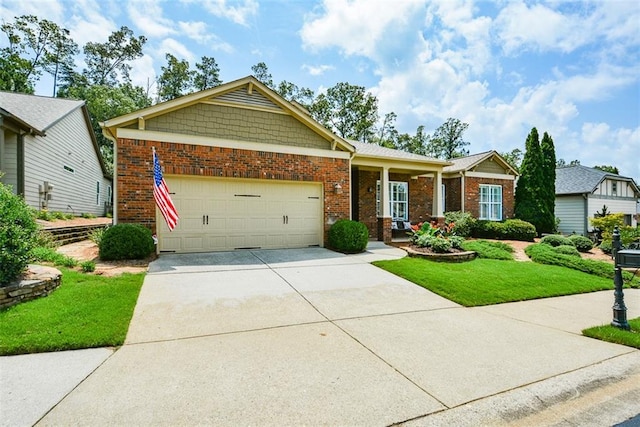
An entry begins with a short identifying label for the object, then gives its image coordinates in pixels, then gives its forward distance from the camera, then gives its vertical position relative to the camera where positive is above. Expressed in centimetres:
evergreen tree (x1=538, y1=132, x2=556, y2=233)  1755 +134
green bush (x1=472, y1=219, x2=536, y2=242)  1509 -104
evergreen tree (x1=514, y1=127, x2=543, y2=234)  1753 +138
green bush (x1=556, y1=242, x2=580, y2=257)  1138 -153
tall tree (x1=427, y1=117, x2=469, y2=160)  4091 +866
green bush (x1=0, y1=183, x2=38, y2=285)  466 -37
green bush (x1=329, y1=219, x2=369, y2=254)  1003 -87
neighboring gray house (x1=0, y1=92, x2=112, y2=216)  1151 +255
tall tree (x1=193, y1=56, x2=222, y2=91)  3328 +1461
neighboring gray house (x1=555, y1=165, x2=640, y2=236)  2084 +79
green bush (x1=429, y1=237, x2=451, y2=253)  988 -114
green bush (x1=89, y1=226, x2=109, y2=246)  889 -73
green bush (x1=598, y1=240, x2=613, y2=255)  1308 -163
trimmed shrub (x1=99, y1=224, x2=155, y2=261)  746 -77
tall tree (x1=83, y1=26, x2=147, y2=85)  3241 +1614
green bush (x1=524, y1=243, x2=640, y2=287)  889 -167
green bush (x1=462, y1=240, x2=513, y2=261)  1027 -142
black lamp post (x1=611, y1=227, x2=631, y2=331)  459 -144
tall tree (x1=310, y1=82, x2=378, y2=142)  3238 +1047
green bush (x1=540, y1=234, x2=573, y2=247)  1301 -136
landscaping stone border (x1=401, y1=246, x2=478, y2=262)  942 -142
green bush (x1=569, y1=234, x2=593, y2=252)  1337 -152
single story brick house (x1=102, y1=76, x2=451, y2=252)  860 +127
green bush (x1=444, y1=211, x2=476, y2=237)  1511 -61
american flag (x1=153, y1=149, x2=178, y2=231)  703 +29
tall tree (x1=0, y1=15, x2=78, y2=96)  2470 +1436
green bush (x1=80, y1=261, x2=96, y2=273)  641 -114
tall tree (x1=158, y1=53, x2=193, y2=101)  3222 +1381
